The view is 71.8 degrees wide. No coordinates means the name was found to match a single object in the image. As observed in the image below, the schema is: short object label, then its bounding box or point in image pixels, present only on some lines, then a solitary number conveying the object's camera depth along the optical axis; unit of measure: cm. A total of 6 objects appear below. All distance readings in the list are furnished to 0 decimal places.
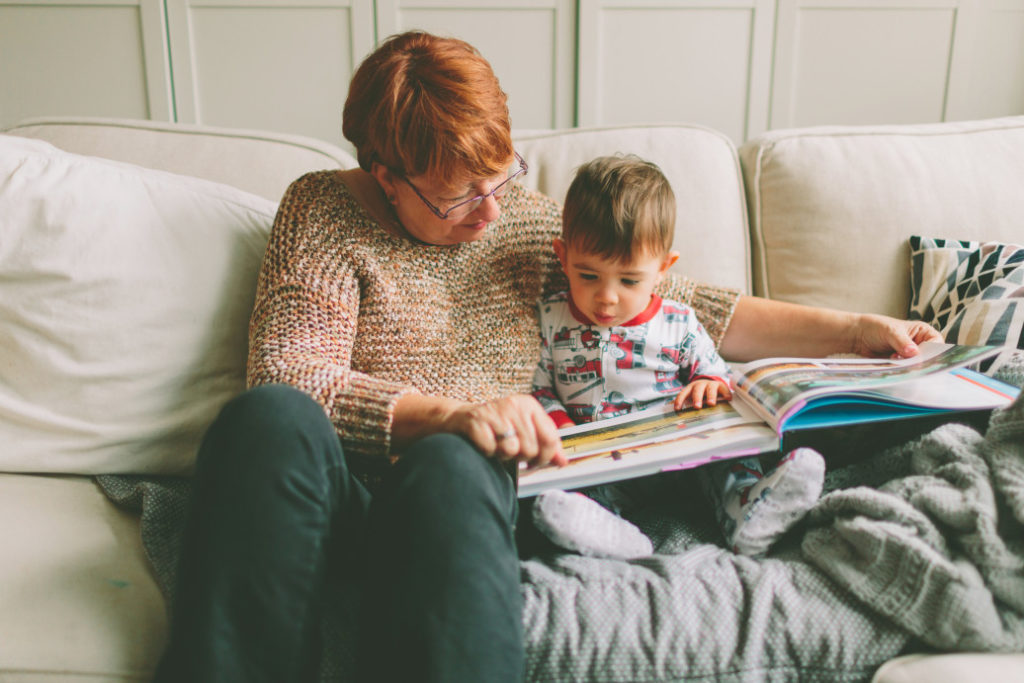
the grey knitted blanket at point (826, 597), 72
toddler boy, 87
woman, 68
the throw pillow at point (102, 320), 101
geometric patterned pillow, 113
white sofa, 80
